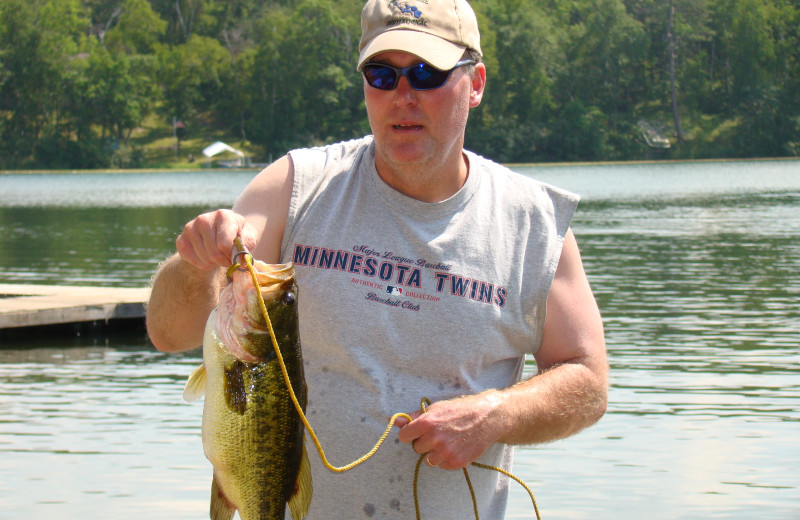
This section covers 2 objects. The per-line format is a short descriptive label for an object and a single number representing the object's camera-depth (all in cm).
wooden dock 1298
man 288
